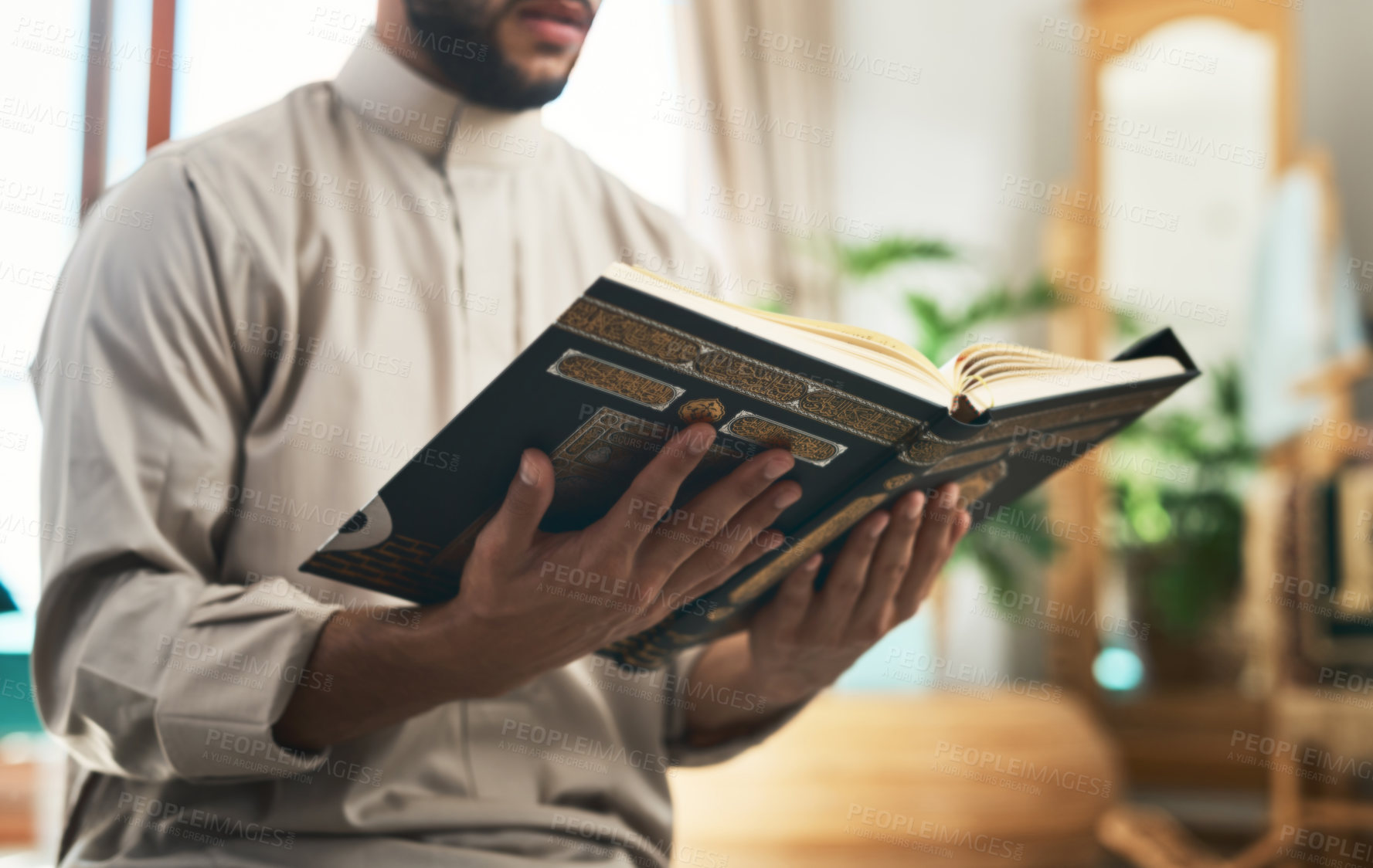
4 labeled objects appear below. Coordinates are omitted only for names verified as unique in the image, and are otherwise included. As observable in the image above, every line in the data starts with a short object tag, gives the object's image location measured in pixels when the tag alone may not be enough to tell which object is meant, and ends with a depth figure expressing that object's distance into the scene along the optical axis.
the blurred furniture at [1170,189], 3.81
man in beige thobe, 0.75
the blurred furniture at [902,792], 2.29
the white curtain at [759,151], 3.65
